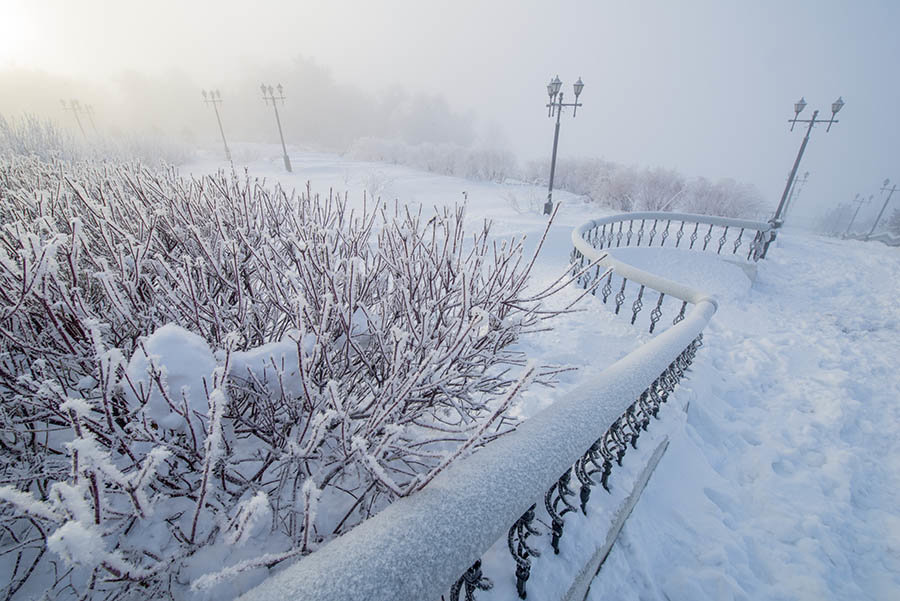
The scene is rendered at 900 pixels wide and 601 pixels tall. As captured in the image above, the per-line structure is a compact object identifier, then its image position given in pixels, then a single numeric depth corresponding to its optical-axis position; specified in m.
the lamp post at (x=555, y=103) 12.54
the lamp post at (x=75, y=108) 34.47
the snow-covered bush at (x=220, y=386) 1.05
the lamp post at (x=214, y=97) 25.21
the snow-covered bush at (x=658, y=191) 22.08
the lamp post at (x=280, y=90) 23.34
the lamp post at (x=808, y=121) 12.09
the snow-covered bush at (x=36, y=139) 10.30
